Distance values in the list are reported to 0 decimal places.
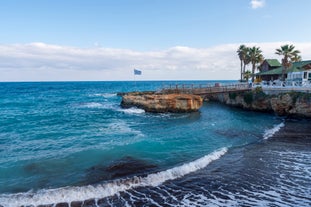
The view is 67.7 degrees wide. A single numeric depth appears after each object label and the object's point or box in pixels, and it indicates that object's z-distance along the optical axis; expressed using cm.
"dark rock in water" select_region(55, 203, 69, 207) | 974
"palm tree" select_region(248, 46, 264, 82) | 5741
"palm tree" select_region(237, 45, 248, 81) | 5964
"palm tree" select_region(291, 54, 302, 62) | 4124
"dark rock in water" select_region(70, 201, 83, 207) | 973
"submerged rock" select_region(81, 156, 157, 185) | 1228
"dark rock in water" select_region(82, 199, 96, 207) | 979
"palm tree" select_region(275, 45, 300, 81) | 3992
